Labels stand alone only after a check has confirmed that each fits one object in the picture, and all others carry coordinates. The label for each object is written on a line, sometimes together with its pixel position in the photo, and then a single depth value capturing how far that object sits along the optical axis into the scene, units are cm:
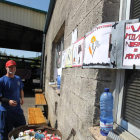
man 268
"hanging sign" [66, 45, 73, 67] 232
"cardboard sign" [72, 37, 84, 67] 184
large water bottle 121
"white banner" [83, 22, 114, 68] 127
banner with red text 105
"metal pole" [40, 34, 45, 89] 928
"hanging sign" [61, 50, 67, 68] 280
